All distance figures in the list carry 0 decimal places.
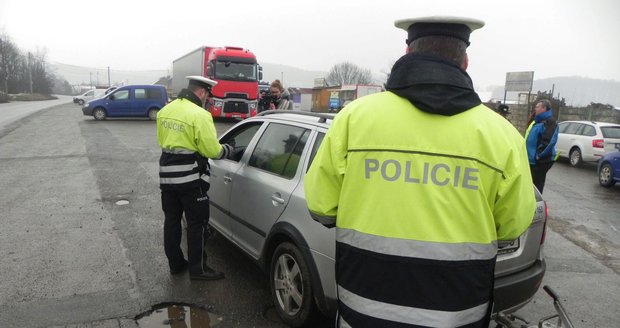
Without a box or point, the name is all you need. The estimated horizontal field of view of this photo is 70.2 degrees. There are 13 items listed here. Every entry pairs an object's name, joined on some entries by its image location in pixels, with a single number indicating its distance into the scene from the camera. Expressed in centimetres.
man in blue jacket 632
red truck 2002
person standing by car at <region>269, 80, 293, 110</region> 1069
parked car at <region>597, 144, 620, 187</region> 1010
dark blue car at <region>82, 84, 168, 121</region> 2128
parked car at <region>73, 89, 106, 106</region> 4150
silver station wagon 304
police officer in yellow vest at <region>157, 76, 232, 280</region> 399
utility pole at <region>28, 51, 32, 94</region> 6806
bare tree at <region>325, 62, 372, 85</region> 9194
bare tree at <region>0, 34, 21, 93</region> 6159
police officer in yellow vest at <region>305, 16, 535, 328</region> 152
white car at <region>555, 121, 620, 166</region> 1309
